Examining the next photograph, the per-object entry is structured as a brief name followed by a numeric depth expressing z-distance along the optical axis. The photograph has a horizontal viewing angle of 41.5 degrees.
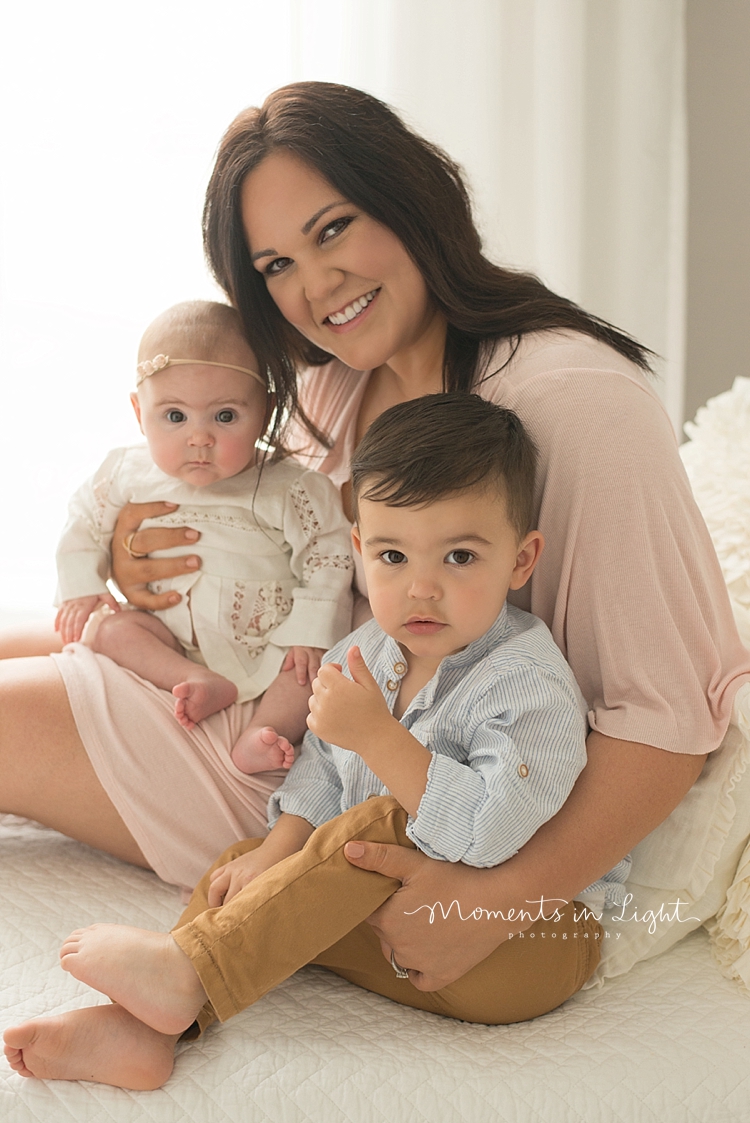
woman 1.11
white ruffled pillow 1.19
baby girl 1.47
